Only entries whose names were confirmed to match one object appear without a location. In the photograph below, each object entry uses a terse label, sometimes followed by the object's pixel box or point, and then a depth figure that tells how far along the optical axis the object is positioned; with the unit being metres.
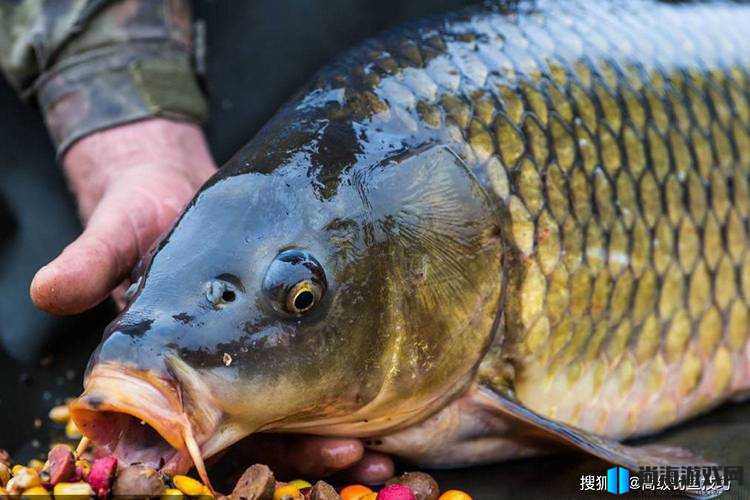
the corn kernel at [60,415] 1.01
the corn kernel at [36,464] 0.83
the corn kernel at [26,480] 0.79
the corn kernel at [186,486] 0.79
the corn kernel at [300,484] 0.85
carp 0.80
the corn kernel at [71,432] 0.98
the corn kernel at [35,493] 0.78
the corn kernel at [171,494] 0.78
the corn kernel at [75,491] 0.78
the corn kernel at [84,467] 0.80
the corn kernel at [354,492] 0.87
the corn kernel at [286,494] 0.82
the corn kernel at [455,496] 0.87
